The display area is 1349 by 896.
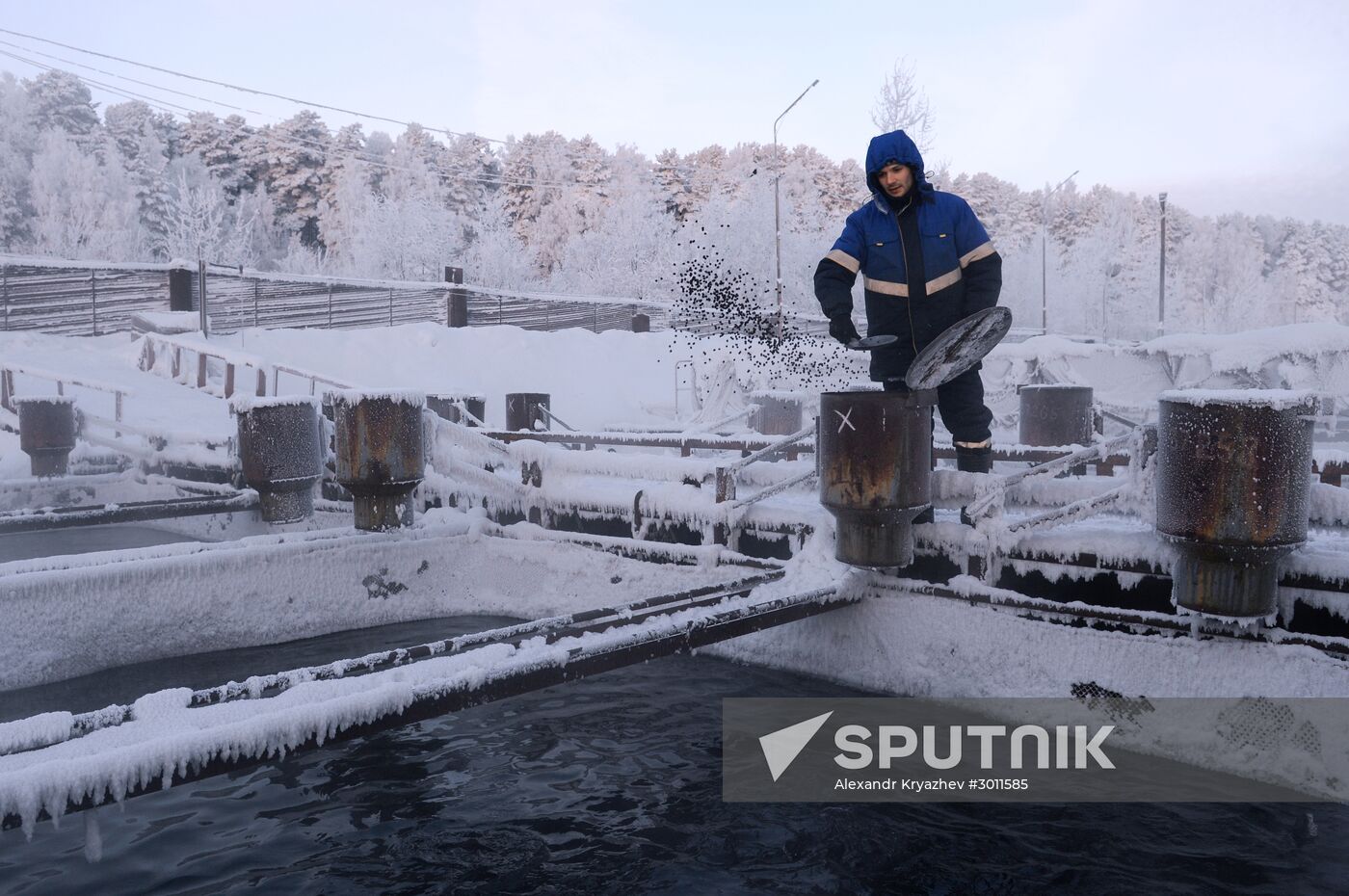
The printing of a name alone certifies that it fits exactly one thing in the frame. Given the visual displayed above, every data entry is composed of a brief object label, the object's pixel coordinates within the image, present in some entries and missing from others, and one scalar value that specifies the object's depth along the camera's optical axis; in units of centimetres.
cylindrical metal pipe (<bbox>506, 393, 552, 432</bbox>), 1060
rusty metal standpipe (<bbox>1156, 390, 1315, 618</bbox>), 344
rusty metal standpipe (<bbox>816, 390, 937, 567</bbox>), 436
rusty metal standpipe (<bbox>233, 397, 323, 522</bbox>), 627
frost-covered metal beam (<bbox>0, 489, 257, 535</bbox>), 643
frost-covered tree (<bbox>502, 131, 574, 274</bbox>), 7175
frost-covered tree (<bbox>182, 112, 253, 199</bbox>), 6650
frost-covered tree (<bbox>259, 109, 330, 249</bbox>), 6644
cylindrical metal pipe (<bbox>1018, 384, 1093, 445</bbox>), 838
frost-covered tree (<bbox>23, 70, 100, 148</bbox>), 6391
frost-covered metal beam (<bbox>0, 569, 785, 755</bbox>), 280
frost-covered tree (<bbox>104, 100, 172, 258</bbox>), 5872
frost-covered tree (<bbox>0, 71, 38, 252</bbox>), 5359
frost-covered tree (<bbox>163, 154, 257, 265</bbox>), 5203
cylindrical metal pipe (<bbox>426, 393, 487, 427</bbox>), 958
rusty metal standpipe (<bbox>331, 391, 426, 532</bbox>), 577
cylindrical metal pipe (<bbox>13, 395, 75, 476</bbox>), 995
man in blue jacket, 485
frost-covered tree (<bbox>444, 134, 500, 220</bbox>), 7675
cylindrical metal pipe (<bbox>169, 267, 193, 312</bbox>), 2403
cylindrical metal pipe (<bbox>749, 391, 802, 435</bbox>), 1227
